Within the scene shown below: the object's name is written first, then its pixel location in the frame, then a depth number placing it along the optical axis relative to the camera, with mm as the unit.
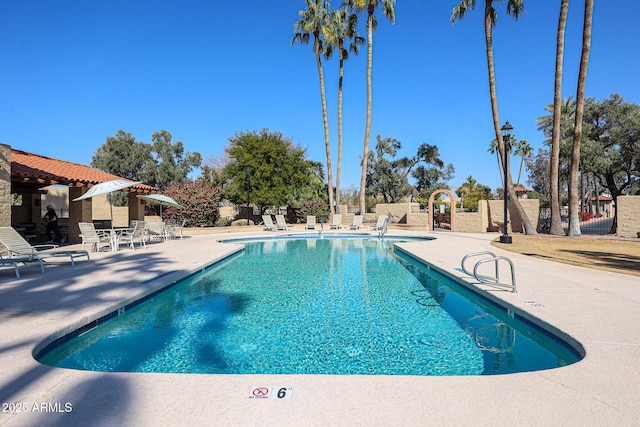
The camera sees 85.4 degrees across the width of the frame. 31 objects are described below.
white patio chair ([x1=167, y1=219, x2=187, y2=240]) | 14833
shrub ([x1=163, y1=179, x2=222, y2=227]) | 21078
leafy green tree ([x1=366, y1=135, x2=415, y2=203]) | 36812
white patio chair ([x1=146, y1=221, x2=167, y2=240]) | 13790
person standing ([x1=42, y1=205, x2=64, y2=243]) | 12800
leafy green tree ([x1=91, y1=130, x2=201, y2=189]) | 32469
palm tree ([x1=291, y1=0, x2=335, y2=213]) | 24219
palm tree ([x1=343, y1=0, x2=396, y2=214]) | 22375
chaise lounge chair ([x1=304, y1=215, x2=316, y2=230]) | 20359
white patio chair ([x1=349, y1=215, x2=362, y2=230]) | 20314
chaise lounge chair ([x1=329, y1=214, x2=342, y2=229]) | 21500
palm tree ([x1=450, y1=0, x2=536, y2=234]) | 16203
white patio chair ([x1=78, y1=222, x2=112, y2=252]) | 10195
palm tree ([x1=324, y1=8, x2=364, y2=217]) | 24109
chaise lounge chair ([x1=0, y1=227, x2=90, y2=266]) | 7195
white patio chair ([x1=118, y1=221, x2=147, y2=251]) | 11380
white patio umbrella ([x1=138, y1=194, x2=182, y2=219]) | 13883
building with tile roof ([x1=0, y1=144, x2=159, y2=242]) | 8828
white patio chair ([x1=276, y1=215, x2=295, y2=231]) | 20156
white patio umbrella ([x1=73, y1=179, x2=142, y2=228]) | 10297
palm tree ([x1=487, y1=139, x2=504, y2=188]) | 42359
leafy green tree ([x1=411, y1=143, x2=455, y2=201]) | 38531
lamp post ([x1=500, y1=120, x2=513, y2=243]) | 12117
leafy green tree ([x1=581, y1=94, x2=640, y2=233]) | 17375
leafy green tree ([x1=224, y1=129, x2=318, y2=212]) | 23953
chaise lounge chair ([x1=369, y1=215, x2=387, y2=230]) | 18941
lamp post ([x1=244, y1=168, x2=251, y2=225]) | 23375
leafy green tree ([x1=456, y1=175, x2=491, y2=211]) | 44688
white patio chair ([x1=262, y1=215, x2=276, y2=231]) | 20181
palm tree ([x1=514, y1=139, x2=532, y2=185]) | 43531
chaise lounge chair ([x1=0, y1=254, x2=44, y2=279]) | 6641
